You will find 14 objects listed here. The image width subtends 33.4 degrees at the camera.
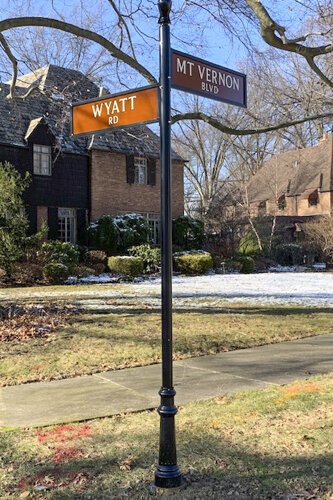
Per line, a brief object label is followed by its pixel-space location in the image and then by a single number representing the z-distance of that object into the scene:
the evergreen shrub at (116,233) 25.31
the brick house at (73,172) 25.47
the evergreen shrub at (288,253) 31.11
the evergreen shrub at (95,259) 23.72
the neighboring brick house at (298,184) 43.12
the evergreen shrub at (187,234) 27.95
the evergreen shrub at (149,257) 23.76
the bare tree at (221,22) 8.05
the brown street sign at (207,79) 3.82
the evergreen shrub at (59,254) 20.91
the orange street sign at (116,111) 3.93
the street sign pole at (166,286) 3.51
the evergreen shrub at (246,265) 26.58
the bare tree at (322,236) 29.80
